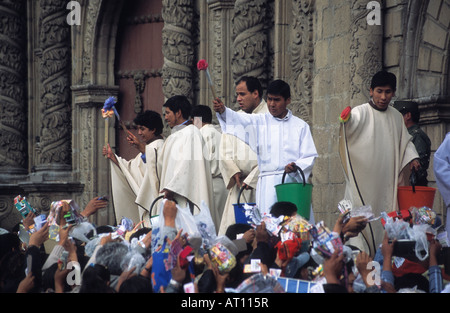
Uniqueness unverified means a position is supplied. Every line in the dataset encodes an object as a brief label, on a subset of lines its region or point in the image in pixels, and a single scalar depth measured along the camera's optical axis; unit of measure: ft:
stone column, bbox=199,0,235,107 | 83.56
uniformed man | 56.24
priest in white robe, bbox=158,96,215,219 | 59.26
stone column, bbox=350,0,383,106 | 65.92
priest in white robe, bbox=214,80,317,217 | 54.60
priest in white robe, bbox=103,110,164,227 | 62.54
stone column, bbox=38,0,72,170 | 111.14
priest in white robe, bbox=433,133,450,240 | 50.96
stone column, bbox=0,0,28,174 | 114.21
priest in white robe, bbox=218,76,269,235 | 59.62
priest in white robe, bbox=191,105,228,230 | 64.59
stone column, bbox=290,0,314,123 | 73.51
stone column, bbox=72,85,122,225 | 104.63
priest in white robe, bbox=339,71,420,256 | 53.06
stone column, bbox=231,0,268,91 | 78.48
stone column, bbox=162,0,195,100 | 88.12
